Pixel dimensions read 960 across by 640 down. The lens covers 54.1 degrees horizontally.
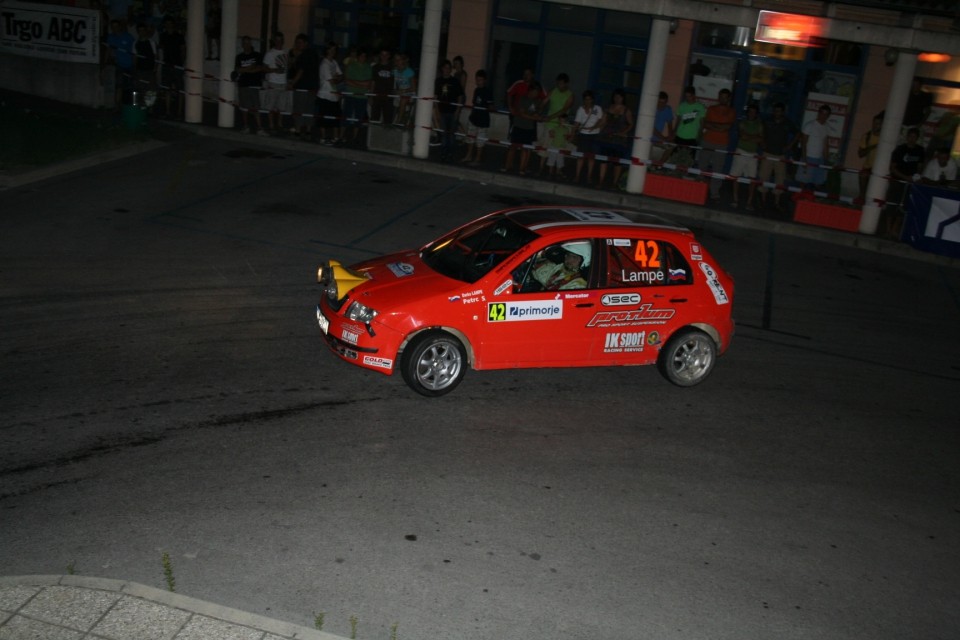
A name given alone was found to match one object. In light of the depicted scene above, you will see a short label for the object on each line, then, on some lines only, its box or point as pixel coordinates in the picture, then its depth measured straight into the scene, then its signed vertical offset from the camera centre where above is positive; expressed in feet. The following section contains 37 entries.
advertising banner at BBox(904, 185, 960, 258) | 53.47 -5.08
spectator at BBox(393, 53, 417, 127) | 65.16 -1.48
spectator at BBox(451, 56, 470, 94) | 62.90 -0.28
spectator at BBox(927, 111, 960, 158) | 66.28 -0.18
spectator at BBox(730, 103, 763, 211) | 59.21 -2.62
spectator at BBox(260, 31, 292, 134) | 64.44 -2.73
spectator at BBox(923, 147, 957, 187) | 56.54 -2.37
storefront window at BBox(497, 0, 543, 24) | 72.38 +4.77
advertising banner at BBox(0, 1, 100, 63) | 64.95 -1.12
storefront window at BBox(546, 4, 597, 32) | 71.15 +4.66
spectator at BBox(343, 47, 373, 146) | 63.93 -1.56
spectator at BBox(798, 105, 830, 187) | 59.17 -1.70
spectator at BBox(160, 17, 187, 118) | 67.31 -1.81
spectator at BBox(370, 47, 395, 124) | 65.77 -2.09
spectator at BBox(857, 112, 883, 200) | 59.82 -1.71
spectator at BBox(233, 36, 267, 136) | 63.93 -2.45
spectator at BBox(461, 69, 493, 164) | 61.31 -2.65
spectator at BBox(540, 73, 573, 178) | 59.26 -2.61
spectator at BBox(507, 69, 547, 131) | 61.11 -0.99
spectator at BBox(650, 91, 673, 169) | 60.59 -1.97
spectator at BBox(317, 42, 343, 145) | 61.98 -2.59
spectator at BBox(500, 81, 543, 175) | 60.39 -3.06
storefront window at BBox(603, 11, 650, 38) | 70.03 +4.65
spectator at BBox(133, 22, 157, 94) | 65.41 -2.31
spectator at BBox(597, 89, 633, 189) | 59.77 -2.74
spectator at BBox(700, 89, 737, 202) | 59.62 -1.92
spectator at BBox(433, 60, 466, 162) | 61.93 -2.50
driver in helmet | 29.63 -5.80
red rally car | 28.55 -6.86
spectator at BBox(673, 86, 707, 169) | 59.36 -1.63
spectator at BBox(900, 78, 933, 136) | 66.54 +1.32
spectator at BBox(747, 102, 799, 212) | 58.23 -2.10
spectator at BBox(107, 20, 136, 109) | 65.00 -2.01
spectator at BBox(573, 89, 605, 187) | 59.14 -2.38
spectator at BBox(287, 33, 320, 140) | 63.72 -1.72
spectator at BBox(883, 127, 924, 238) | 57.36 -2.47
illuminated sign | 55.16 +4.64
